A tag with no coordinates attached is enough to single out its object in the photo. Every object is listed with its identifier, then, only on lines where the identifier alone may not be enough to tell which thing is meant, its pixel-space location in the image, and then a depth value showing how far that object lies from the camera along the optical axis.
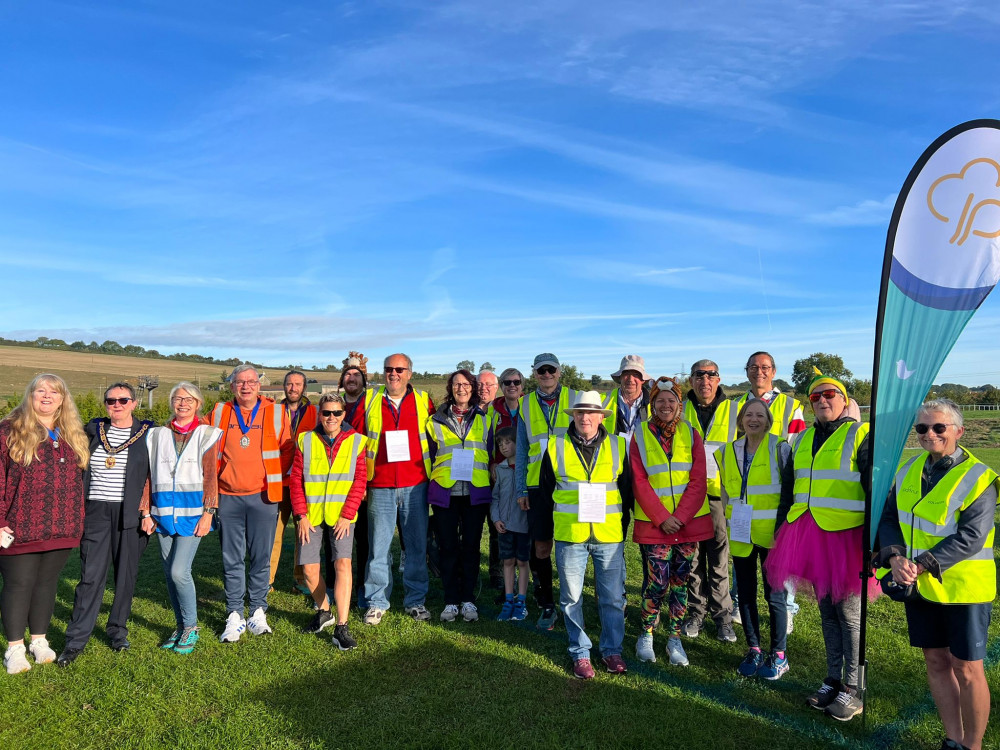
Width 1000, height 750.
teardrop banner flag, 3.87
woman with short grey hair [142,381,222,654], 5.21
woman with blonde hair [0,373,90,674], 4.89
